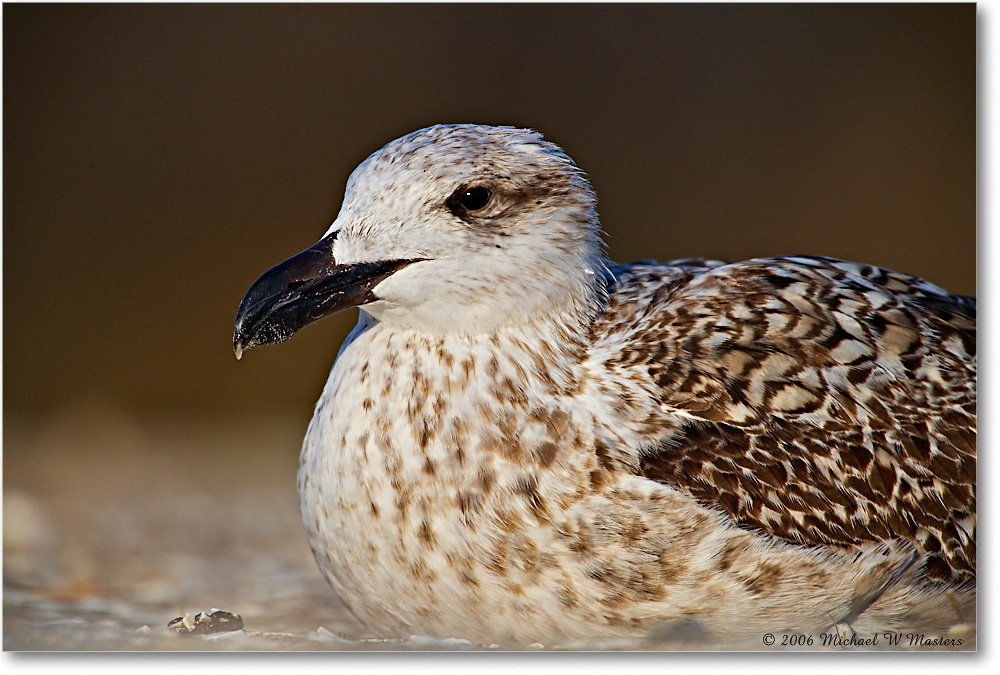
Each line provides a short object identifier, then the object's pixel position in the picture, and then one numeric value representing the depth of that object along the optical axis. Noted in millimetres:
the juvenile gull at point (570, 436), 4793
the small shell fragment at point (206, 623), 5891
